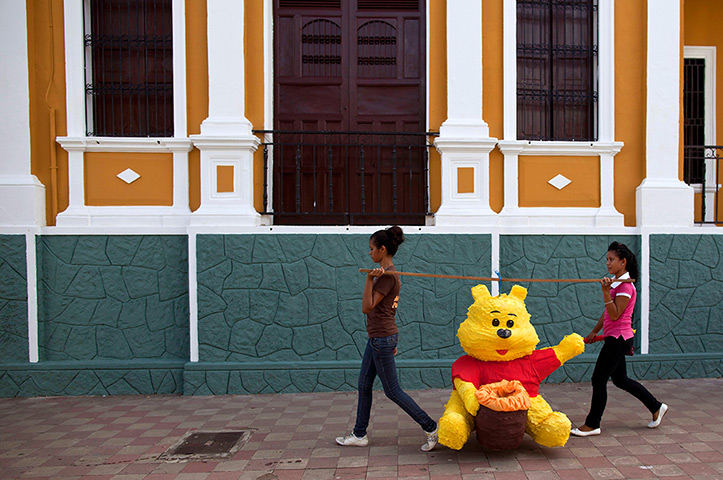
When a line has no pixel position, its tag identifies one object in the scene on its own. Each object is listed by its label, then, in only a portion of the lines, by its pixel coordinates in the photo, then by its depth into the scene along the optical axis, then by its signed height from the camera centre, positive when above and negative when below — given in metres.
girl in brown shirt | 4.11 -0.73
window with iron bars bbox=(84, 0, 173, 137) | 6.59 +2.01
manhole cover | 4.39 -1.82
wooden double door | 6.80 +1.71
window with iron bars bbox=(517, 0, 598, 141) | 6.80 +2.02
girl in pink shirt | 4.43 -0.90
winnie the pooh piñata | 4.01 -1.05
